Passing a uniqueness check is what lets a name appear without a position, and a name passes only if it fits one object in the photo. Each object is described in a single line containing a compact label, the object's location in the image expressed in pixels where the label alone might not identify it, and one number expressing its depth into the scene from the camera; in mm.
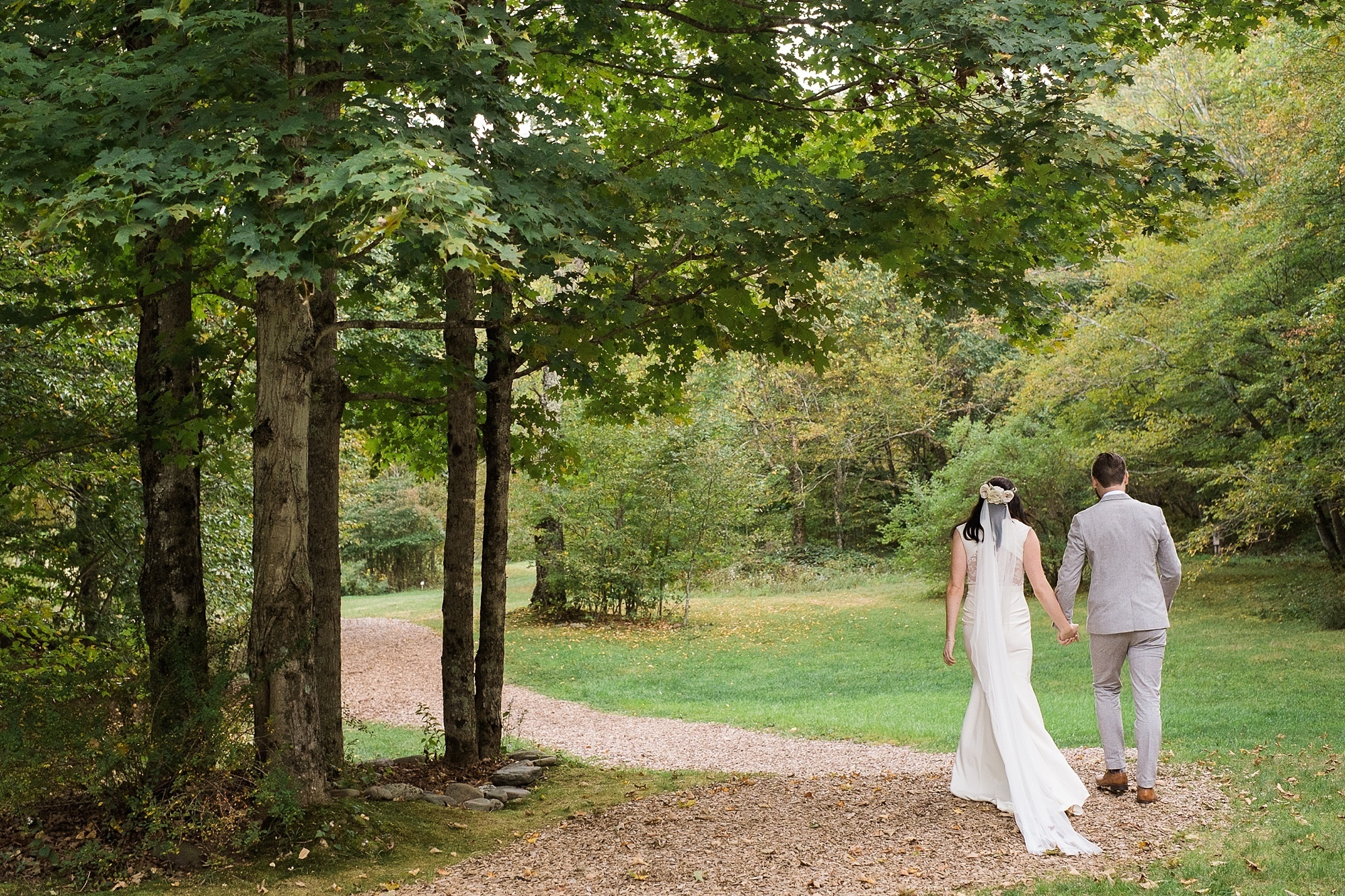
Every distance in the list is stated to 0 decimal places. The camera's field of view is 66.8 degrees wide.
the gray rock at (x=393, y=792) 7293
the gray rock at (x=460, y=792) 7574
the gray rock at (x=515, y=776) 8227
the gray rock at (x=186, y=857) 5574
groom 5785
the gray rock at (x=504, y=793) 7715
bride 5637
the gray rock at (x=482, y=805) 7410
